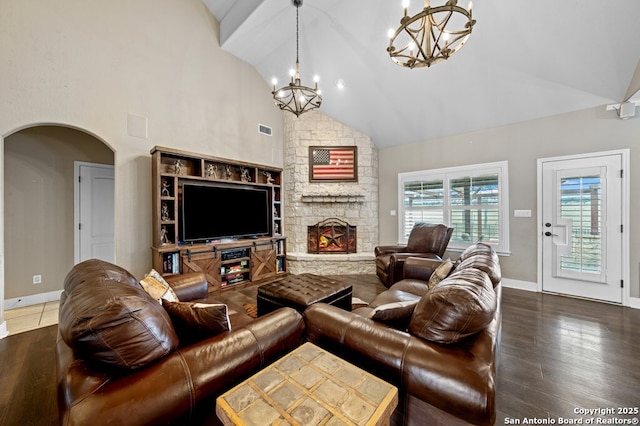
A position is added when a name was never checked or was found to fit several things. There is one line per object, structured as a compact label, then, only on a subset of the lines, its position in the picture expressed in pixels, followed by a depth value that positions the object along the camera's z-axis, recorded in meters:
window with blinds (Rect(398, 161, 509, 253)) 4.23
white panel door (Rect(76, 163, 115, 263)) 3.90
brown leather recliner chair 3.97
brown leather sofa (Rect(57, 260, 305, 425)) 0.89
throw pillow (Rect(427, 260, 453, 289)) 2.30
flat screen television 3.77
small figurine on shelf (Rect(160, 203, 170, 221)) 3.62
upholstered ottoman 2.31
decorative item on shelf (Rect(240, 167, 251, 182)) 4.55
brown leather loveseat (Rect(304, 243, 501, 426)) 1.04
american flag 5.30
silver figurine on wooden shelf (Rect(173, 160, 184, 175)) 3.83
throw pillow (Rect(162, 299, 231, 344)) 1.30
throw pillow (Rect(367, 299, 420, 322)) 1.44
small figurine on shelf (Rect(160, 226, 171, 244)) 3.61
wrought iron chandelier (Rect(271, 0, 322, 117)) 2.99
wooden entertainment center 3.54
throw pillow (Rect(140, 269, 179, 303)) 1.83
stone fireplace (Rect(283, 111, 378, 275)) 5.23
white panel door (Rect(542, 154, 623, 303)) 3.37
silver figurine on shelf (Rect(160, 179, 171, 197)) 3.62
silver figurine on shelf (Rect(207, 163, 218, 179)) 4.22
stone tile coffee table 0.83
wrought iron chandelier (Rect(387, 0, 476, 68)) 1.68
